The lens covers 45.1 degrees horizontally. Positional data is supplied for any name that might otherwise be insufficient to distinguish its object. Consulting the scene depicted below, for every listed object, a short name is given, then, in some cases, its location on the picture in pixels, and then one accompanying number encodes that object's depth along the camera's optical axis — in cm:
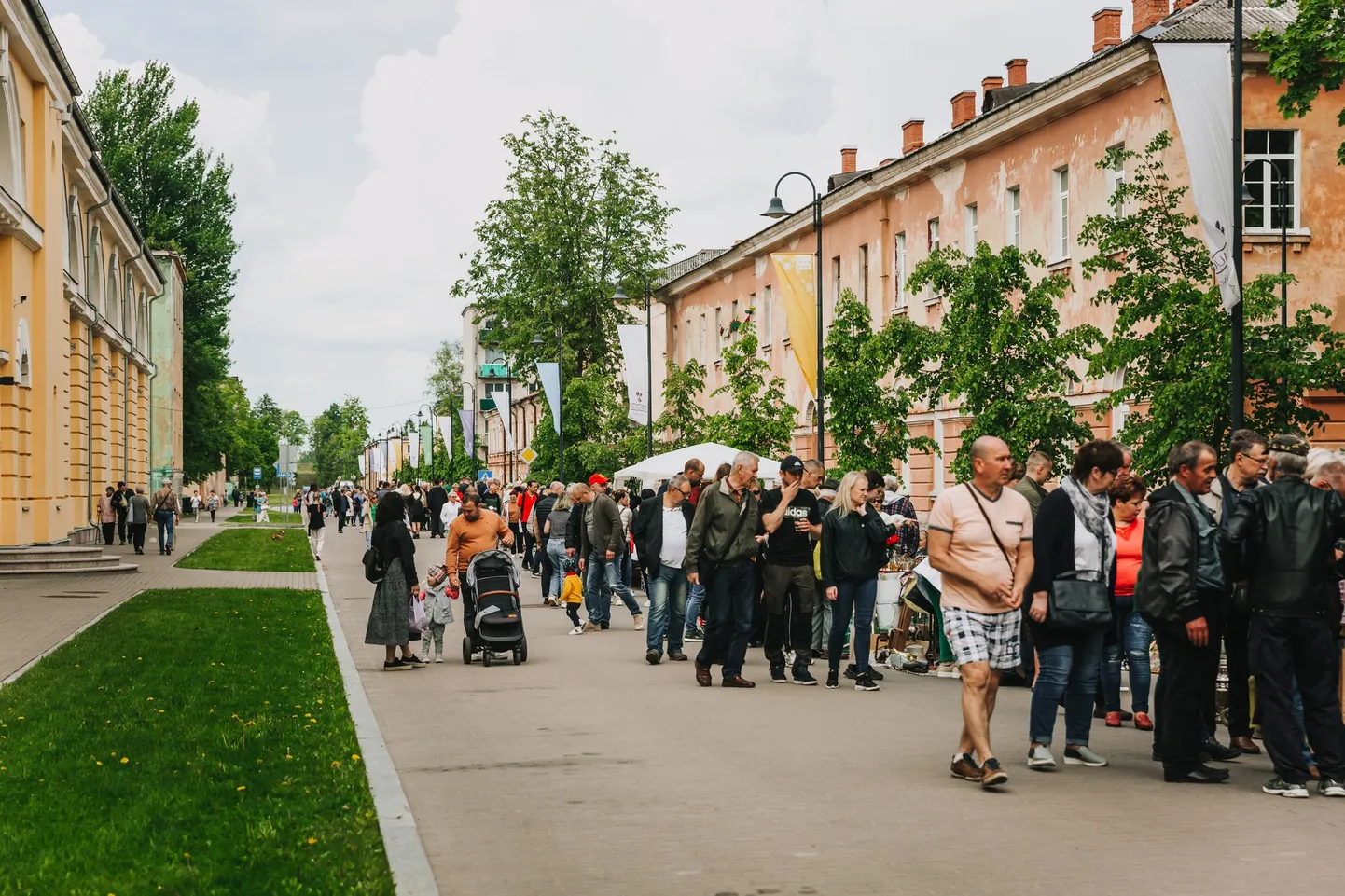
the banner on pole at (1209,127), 1514
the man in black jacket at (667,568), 1673
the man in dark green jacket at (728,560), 1419
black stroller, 1611
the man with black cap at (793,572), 1443
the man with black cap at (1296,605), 868
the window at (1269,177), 2753
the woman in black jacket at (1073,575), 956
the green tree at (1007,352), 2148
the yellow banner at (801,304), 2964
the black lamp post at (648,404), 4222
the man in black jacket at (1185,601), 897
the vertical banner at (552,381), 4794
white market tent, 2661
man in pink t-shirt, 902
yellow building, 3081
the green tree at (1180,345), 1912
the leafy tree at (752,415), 3553
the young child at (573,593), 2117
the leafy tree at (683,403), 4356
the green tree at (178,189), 7569
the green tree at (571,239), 6022
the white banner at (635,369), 4200
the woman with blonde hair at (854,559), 1390
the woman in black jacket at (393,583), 1554
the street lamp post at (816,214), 2900
